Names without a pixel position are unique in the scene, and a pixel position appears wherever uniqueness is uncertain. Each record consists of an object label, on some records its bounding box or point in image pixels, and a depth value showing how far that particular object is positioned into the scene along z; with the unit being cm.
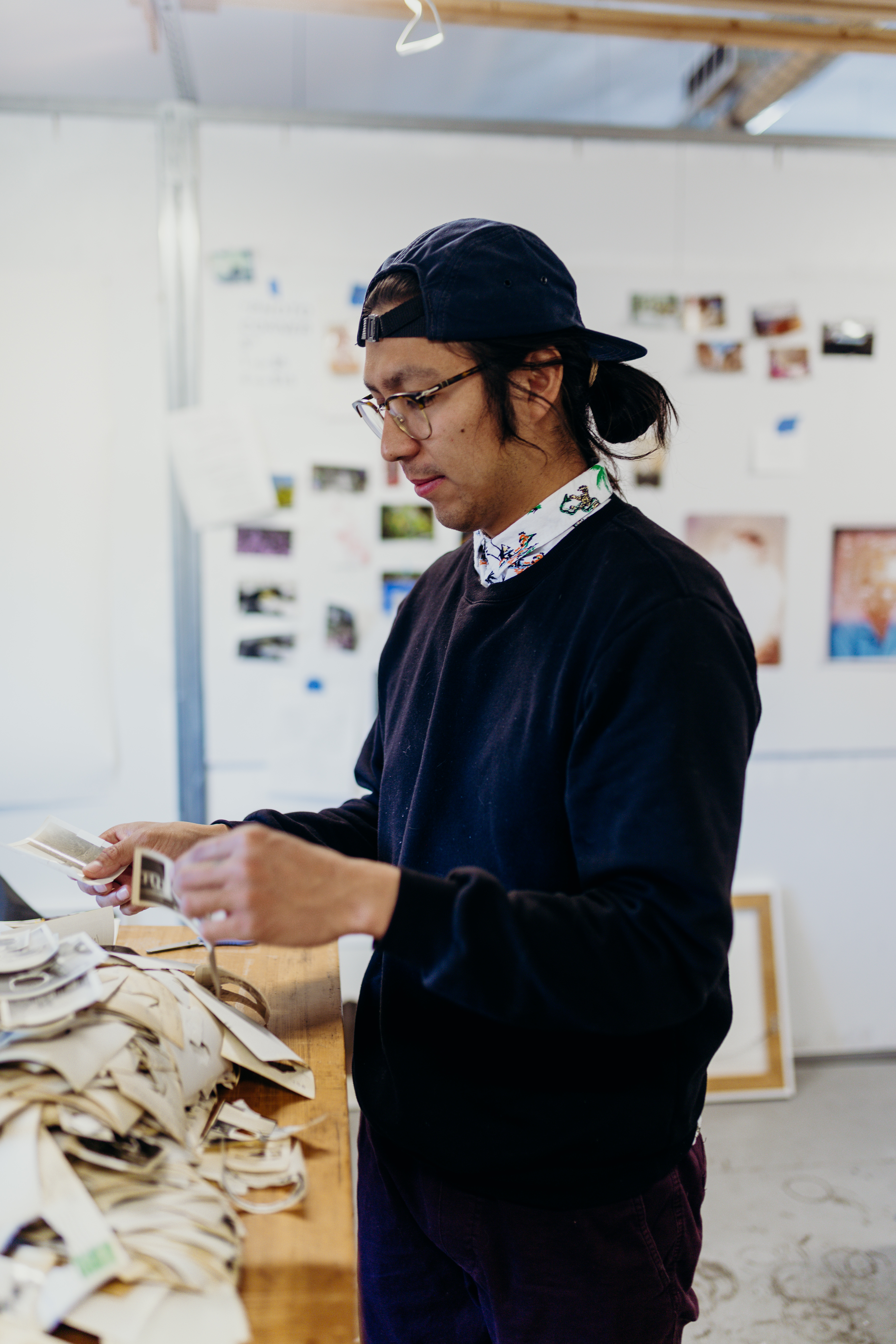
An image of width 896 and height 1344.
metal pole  224
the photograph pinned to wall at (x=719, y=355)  250
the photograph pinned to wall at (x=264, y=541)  240
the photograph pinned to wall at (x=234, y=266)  230
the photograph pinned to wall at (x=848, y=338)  254
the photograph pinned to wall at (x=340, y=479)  240
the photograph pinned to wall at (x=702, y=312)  248
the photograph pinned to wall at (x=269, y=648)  243
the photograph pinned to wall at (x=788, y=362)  253
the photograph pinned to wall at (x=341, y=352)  236
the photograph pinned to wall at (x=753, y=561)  256
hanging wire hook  118
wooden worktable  67
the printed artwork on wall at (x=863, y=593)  262
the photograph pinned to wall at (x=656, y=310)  247
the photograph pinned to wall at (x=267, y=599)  241
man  76
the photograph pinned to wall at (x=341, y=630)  245
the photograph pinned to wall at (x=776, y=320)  251
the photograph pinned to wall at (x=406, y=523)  244
